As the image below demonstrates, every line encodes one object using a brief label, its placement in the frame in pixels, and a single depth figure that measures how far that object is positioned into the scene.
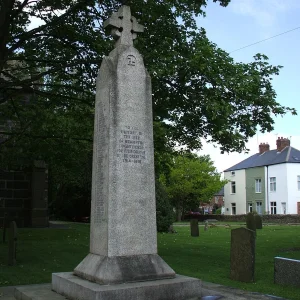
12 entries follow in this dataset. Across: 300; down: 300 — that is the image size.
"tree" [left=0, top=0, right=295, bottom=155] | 11.01
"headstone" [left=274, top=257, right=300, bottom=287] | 8.62
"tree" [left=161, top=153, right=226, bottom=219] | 55.25
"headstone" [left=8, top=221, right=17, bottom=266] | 11.01
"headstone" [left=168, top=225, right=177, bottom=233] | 24.88
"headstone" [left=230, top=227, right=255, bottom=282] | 9.32
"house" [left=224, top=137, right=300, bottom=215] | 53.06
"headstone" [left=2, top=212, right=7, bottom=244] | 15.99
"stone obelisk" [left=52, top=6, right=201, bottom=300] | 6.36
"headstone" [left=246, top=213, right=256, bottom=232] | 19.76
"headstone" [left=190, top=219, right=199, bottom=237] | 22.06
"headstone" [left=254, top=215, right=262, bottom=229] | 28.75
